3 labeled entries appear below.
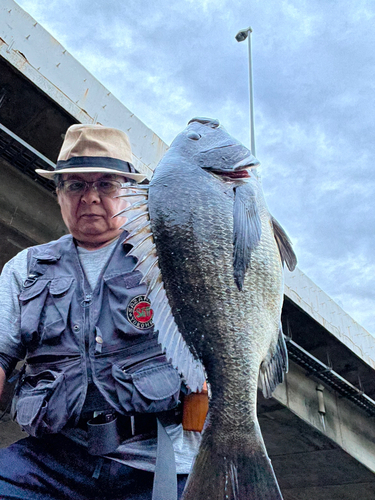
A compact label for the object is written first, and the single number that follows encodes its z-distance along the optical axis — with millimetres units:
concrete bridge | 5461
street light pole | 4315
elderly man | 1554
